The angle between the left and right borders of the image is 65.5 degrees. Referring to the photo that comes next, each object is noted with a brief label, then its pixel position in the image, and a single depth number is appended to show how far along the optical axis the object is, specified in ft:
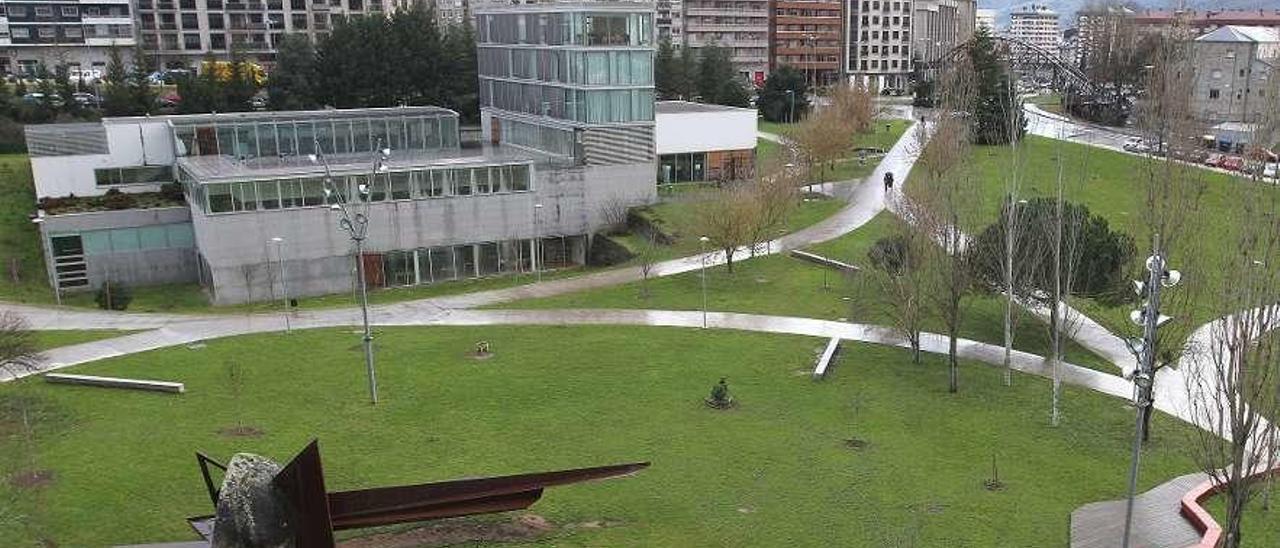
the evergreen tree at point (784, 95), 296.30
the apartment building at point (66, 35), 299.38
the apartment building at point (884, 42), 431.84
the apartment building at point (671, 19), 433.48
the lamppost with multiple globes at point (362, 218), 83.10
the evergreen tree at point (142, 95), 222.07
